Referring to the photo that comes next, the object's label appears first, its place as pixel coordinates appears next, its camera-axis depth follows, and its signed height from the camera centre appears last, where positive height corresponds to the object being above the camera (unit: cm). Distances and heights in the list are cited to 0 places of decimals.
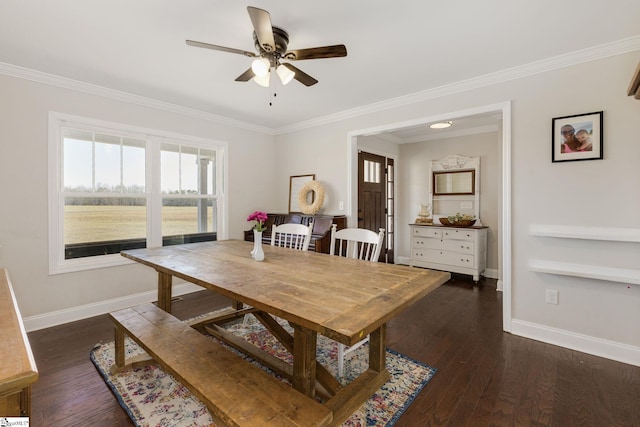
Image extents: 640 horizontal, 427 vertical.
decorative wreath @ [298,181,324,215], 419 +20
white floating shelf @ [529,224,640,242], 225 -17
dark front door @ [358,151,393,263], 489 +27
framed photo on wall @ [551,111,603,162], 239 +62
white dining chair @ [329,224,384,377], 200 -23
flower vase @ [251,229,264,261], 212 -28
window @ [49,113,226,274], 305 +25
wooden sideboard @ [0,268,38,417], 83 -47
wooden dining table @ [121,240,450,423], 116 -39
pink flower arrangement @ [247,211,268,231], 214 -5
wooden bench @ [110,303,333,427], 112 -77
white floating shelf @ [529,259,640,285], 225 -49
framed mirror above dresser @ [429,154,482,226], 489 +43
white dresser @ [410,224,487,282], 440 -59
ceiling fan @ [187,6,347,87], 177 +107
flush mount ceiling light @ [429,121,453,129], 438 +132
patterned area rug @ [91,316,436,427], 168 -118
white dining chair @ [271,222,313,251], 273 -20
